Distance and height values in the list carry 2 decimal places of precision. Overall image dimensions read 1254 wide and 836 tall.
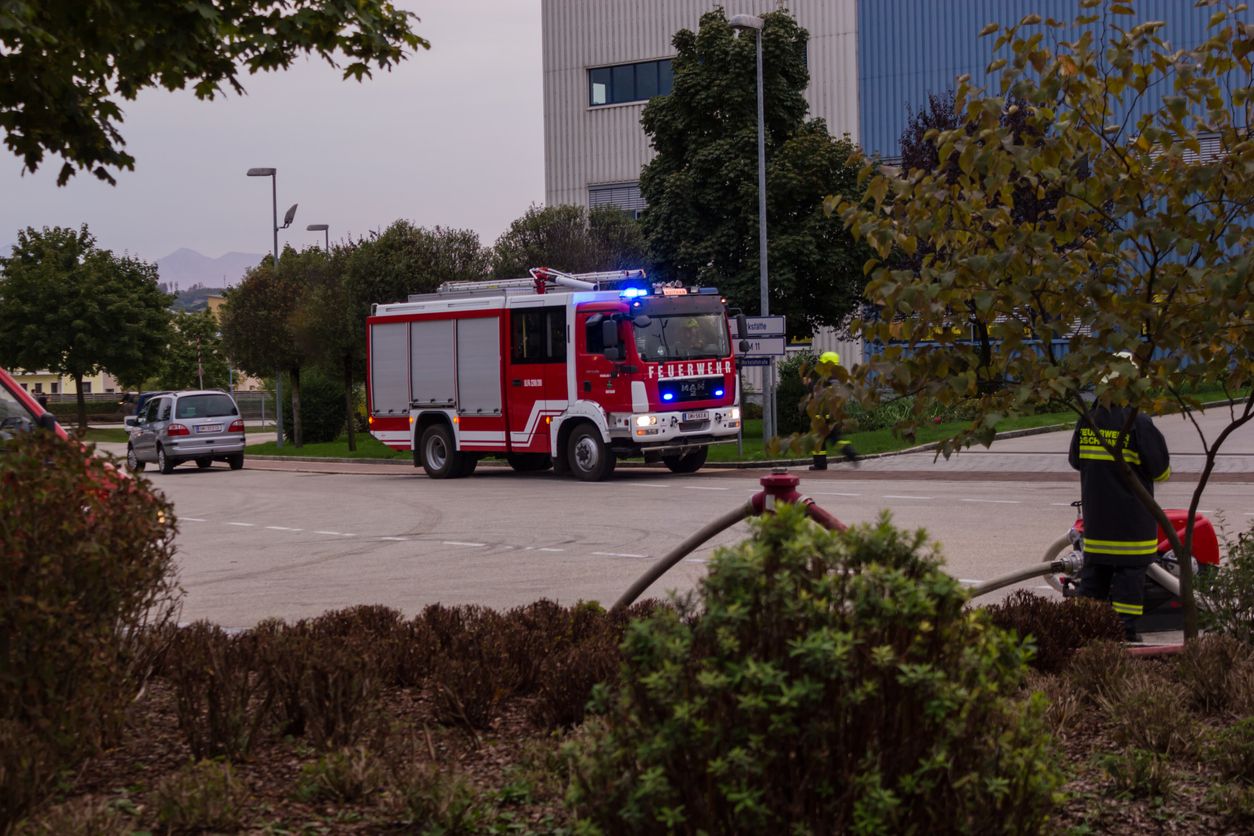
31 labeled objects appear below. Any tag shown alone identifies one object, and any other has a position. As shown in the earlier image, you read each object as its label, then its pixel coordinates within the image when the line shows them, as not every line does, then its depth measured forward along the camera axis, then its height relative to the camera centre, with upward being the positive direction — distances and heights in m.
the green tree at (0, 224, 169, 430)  60.88 +3.33
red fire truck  23.52 +0.24
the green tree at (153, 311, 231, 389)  94.69 +2.47
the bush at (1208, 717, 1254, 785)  4.28 -1.06
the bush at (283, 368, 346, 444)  45.31 -0.42
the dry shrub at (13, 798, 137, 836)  3.61 -1.02
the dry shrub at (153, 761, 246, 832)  3.97 -1.06
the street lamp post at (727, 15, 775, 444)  28.59 +2.46
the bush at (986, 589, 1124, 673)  5.96 -0.99
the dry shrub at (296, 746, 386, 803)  4.25 -1.08
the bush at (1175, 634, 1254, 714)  5.23 -1.03
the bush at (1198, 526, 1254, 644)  6.26 -0.93
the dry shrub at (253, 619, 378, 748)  4.78 -0.95
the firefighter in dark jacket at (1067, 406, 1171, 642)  7.64 -0.72
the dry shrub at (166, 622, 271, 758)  4.72 -0.96
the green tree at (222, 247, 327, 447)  42.28 +1.96
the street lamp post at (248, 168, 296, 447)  41.98 +5.13
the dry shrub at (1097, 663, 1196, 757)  4.60 -1.06
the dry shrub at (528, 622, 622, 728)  5.05 -0.98
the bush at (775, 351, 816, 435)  31.00 -0.34
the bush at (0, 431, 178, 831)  4.11 -0.58
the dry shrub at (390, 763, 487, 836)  3.91 -1.07
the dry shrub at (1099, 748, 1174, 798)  4.23 -1.11
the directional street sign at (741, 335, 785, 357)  26.33 +0.66
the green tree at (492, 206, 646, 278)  41.97 +4.07
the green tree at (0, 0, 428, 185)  8.63 +2.05
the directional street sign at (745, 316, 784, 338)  26.50 +1.00
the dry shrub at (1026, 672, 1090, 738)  4.85 -1.07
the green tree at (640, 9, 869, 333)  33.16 +4.52
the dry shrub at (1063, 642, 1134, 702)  5.24 -1.02
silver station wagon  33.41 -0.74
